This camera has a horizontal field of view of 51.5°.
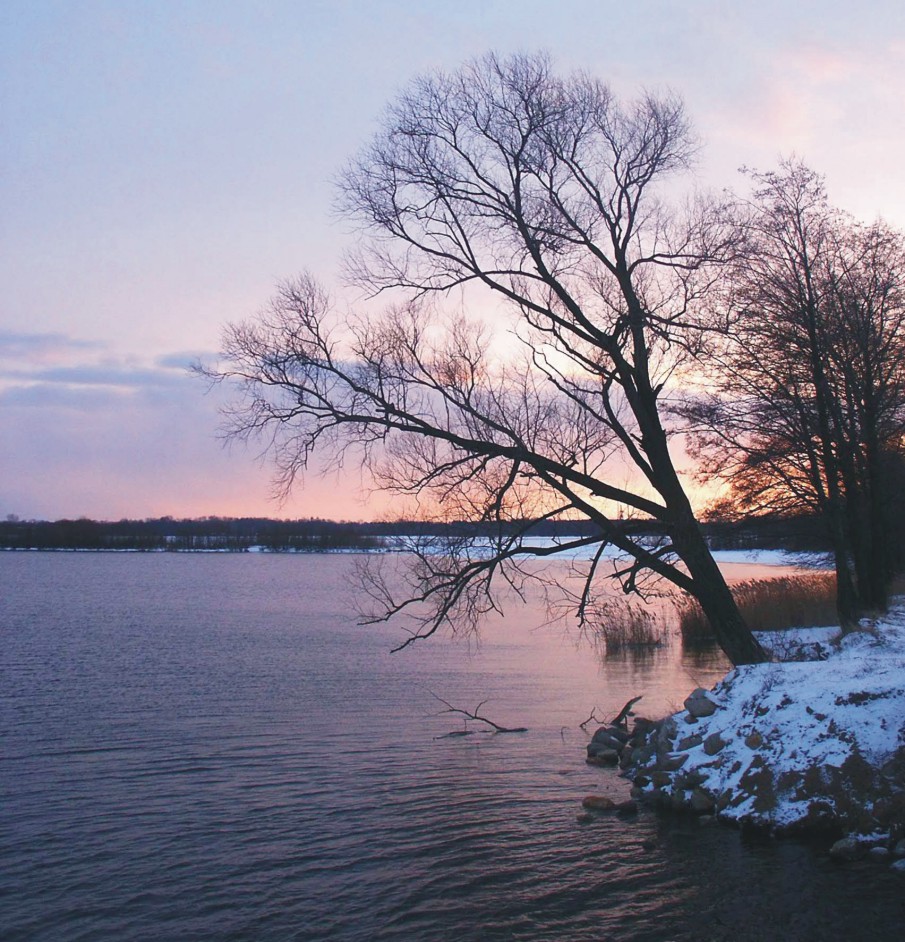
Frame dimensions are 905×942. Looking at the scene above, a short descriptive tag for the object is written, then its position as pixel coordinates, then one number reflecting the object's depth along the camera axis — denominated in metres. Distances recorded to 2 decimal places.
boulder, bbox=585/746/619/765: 15.87
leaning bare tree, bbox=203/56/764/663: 16.45
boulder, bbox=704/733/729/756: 13.52
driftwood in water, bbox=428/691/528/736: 18.40
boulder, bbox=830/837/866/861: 10.89
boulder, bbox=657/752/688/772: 13.90
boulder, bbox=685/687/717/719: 14.60
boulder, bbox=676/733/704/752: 14.09
